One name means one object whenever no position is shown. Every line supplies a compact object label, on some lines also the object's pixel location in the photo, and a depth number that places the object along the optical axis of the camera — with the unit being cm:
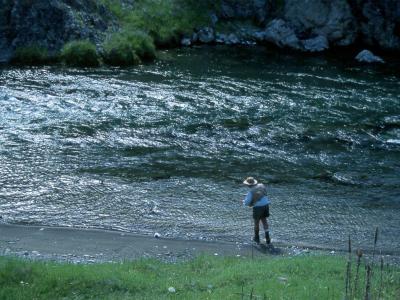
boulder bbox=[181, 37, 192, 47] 5152
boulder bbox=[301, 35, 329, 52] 5209
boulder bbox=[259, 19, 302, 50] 5256
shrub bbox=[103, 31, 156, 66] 4481
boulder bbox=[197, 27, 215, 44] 5281
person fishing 2123
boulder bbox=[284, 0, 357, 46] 5388
